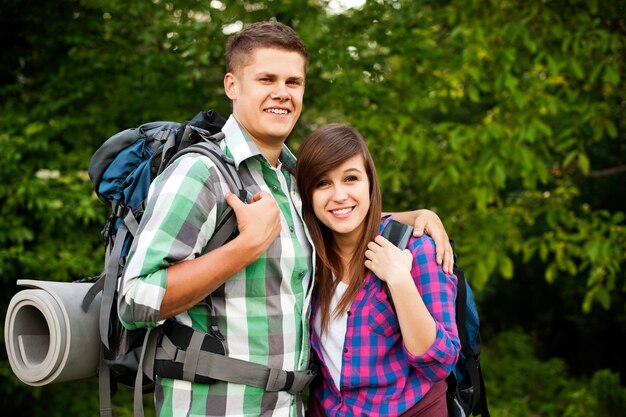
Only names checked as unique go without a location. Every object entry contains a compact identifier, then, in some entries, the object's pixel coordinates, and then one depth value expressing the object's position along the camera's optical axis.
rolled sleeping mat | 1.82
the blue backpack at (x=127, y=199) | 1.87
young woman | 2.04
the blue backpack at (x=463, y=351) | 2.22
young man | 1.70
